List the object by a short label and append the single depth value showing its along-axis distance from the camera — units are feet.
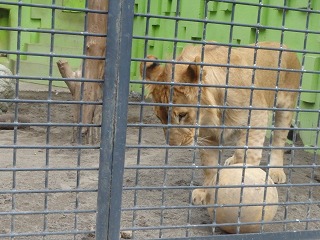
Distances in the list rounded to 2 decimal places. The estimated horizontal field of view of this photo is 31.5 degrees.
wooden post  18.37
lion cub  11.73
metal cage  8.37
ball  10.59
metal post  8.24
